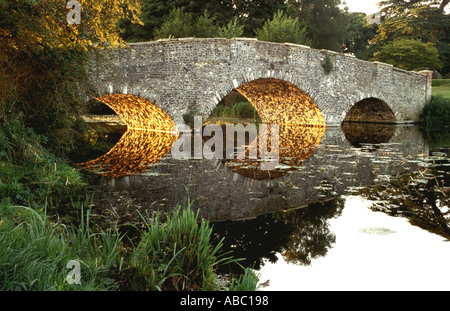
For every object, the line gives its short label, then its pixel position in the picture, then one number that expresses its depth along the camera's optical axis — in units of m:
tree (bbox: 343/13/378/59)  44.91
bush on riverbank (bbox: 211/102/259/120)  23.52
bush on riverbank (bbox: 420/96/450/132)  19.42
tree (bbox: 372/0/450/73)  31.00
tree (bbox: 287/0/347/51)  36.94
